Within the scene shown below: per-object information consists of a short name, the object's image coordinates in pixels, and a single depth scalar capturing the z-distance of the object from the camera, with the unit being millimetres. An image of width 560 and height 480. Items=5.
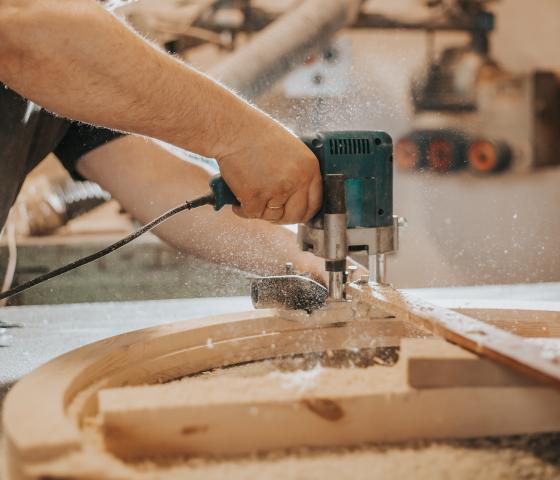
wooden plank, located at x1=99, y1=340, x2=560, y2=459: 622
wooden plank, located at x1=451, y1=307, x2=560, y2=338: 1123
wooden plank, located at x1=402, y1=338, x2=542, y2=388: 664
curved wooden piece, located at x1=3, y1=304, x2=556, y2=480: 568
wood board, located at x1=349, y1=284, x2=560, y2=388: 618
